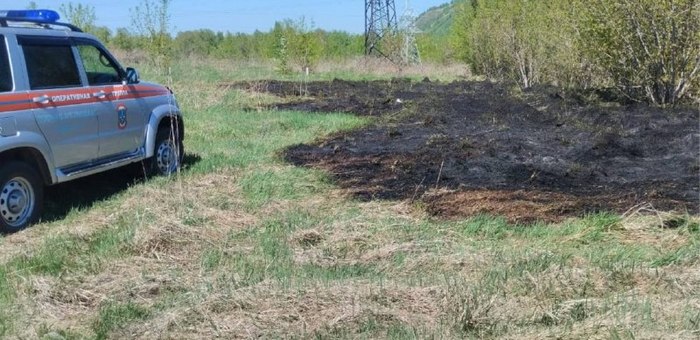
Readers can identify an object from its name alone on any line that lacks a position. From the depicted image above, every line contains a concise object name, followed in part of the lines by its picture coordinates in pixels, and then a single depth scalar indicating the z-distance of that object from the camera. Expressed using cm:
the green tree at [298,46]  3685
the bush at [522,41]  1875
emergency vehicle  666
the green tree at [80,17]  2788
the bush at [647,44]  1361
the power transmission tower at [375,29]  4750
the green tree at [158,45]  2091
